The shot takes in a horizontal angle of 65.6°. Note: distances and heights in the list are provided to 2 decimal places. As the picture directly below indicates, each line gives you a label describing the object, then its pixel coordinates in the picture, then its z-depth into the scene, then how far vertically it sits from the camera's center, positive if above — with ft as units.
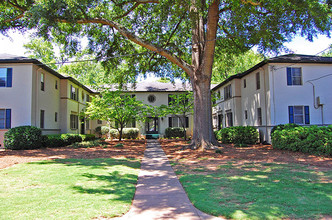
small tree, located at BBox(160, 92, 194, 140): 72.54 +4.83
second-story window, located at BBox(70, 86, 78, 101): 76.74 +9.69
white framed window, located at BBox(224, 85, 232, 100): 78.64 +9.60
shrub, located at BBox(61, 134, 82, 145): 59.38 -3.31
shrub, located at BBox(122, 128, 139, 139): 88.87 -3.21
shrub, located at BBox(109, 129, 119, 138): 89.95 -3.17
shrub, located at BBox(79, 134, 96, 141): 73.22 -3.83
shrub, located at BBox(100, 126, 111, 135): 93.66 -2.17
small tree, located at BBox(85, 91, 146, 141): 65.31 +4.34
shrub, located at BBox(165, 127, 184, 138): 91.25 -3.20
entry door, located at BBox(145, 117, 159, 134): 96.53 -0.62
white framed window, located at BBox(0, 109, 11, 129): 54.60 +1.16
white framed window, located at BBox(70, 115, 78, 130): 77.25 +0.77
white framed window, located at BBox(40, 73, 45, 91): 59.67 +10.13
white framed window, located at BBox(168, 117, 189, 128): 96.63 +0.40
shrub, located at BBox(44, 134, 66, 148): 55.72 -3.49
